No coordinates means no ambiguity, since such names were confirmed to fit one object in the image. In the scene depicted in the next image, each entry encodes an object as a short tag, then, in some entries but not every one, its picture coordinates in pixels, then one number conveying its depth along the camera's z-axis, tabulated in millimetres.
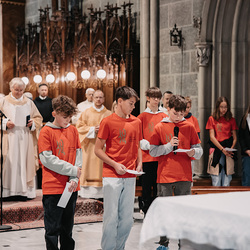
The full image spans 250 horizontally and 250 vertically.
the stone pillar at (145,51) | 10344
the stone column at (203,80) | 9320
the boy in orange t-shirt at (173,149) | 5203
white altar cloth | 2789
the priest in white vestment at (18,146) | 7863
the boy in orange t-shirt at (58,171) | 4676
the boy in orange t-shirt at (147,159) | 6492
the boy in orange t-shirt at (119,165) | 4918
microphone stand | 6755
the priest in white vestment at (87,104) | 9148
